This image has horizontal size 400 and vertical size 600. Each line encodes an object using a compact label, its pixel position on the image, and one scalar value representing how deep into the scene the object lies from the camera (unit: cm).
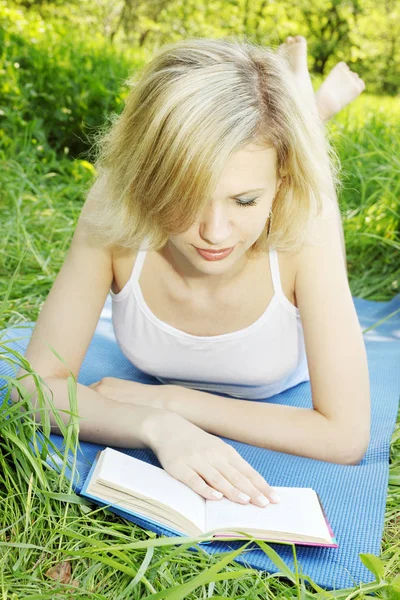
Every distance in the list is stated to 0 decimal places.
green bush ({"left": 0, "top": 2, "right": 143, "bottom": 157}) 577
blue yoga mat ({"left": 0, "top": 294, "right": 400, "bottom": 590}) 177
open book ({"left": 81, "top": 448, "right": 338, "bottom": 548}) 170
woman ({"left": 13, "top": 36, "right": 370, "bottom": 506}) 188
